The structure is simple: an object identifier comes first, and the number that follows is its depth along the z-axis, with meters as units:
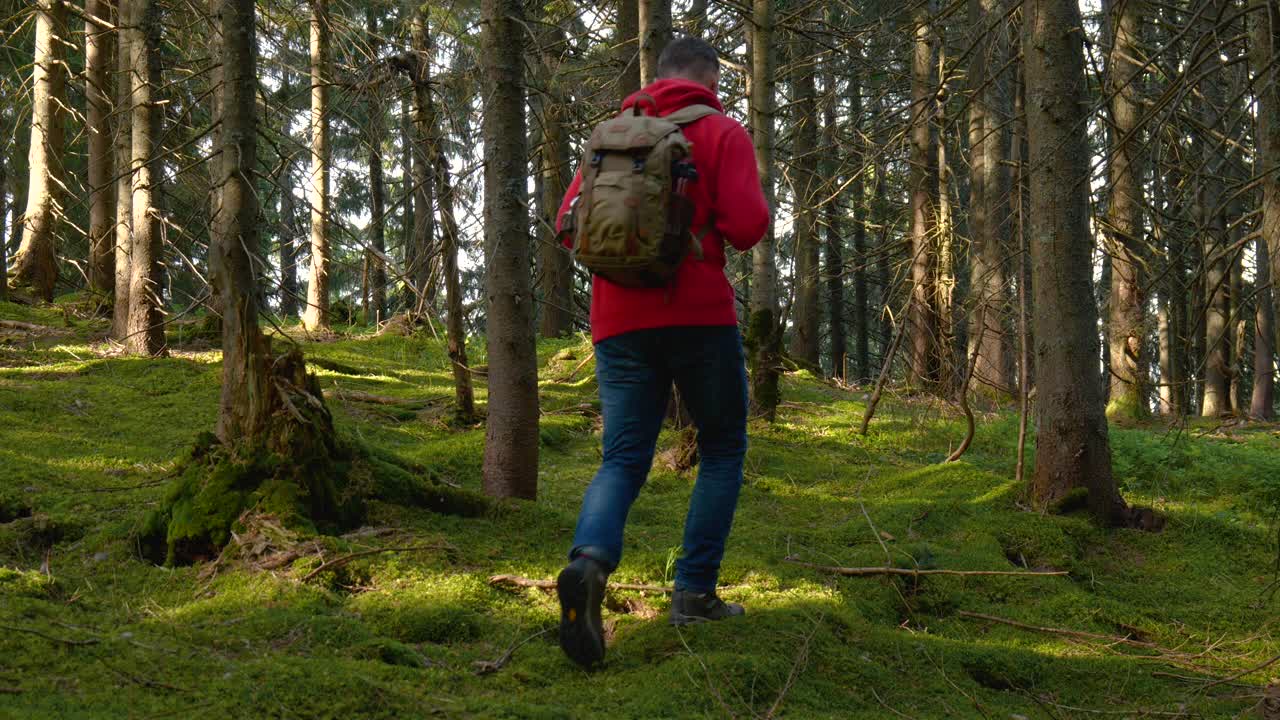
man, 3.41
